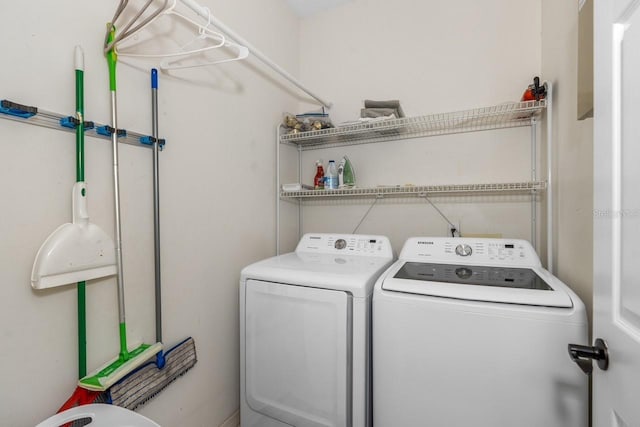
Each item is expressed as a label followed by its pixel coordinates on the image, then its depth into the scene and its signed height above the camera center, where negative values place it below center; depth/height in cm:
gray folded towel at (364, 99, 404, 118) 184 +67
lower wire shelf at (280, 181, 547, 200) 155 +11
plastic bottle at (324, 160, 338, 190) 206 +23
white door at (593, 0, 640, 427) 57 -1
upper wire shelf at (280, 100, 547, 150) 160 +53
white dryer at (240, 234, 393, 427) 121 -61
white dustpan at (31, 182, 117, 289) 85 -13
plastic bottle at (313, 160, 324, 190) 217 +24
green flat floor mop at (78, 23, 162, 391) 99 -21
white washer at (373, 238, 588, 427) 93 -51
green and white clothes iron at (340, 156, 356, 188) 209 +25
